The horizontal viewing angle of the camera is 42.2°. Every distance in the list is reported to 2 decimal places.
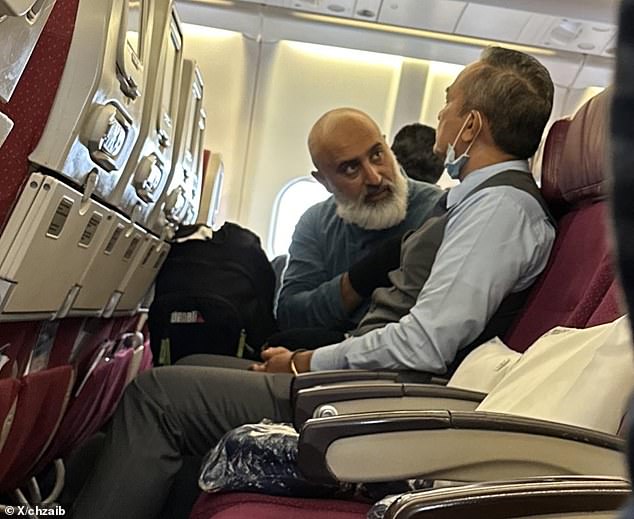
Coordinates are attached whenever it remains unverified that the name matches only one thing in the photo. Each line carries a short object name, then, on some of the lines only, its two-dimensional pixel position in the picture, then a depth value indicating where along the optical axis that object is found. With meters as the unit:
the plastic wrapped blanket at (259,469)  1.46
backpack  2.91
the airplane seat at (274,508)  1.37
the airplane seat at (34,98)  1.36
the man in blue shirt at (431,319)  1.86
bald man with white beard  3.02
